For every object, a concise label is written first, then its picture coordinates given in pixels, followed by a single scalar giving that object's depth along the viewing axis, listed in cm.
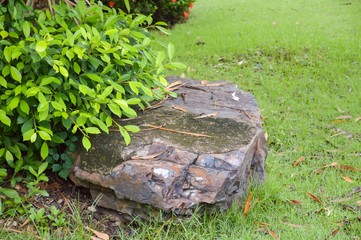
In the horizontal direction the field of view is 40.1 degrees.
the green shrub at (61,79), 258
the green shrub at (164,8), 785
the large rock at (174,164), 260
